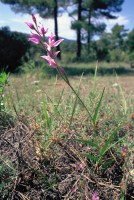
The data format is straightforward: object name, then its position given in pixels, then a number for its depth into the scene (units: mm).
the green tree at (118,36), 39875
